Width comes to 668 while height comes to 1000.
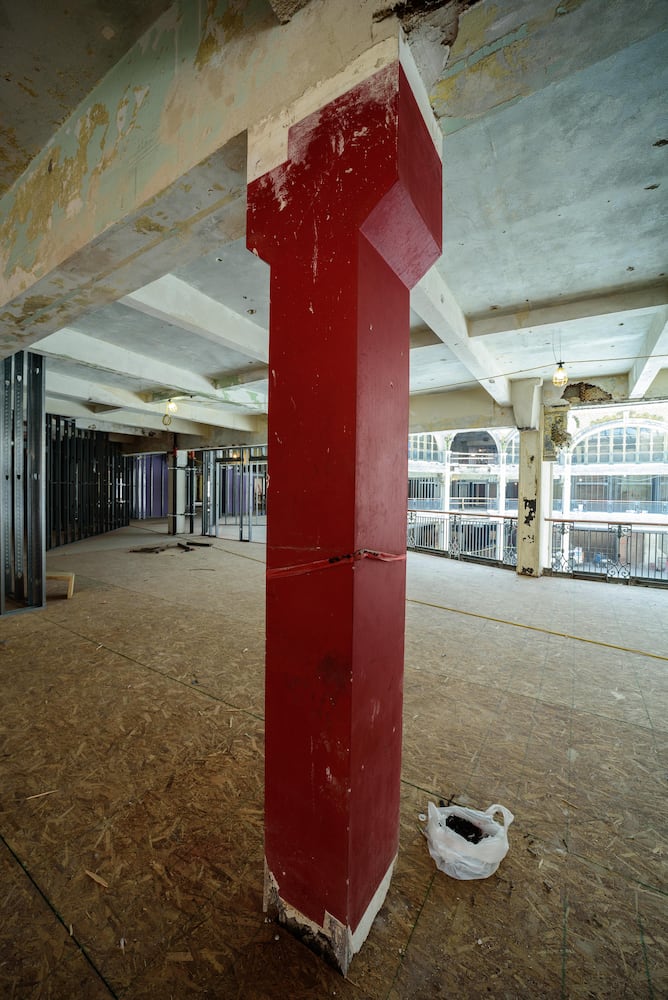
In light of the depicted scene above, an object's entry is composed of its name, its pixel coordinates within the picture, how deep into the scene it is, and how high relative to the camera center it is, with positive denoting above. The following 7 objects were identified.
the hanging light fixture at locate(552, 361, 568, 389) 5.31 +1.51
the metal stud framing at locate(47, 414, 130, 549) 10.45 +0.04
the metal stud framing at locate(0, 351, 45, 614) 4.61 +0.15
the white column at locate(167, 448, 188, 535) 12.65 -0.24
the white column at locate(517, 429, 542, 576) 7.52 -0.35
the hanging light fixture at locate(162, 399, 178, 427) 7.86 +1.58
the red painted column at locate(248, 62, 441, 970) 1.16 +0.01
